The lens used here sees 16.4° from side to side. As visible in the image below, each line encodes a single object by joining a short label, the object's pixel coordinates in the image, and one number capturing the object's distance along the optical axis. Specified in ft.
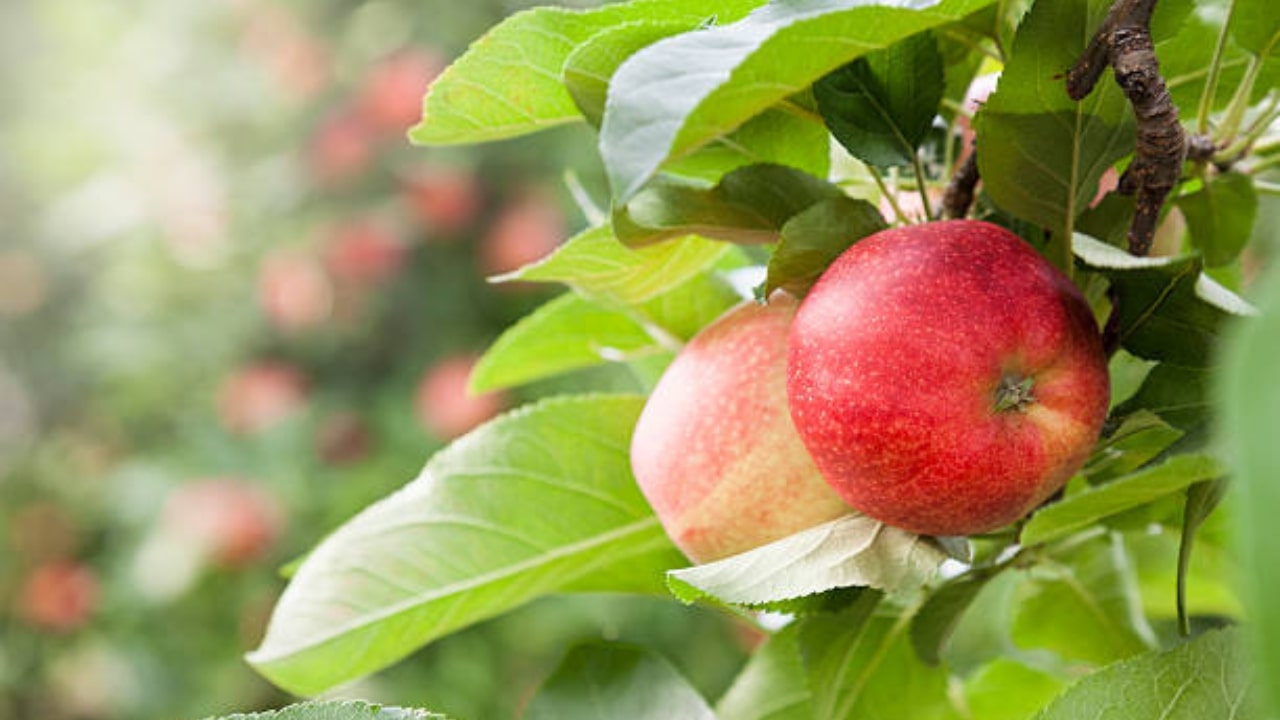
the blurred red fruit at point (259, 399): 10.28
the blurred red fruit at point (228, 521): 9.48
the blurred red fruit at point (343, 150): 10.50
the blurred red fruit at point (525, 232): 10.12
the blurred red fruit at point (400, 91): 10.16
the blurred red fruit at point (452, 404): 9.50
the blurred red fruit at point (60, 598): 10.66
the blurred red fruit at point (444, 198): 10.43
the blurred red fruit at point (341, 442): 10.20
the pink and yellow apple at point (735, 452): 3.24
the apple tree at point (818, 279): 3.07
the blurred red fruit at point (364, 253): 10.38
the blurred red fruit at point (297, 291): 10.49
